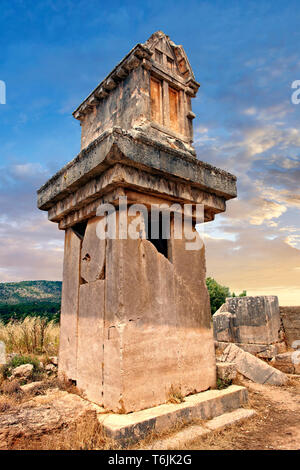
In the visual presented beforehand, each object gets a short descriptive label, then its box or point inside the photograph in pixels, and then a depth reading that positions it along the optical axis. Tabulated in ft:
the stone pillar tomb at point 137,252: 8.68
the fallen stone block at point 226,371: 11.21
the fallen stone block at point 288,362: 19.80
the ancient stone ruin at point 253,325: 22.98
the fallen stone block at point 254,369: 16.71
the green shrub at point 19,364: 12.35
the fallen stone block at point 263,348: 22.25
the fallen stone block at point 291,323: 23.76
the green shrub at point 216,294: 59.16
